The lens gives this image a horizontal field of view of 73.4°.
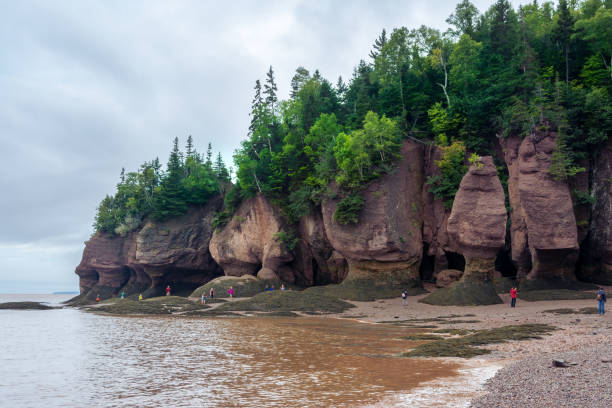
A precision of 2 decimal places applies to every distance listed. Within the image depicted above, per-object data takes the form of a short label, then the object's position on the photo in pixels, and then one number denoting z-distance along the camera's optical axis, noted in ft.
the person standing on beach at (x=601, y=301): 73.20
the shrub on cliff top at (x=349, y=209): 134.10
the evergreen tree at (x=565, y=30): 126.82
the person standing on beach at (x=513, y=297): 93.50
